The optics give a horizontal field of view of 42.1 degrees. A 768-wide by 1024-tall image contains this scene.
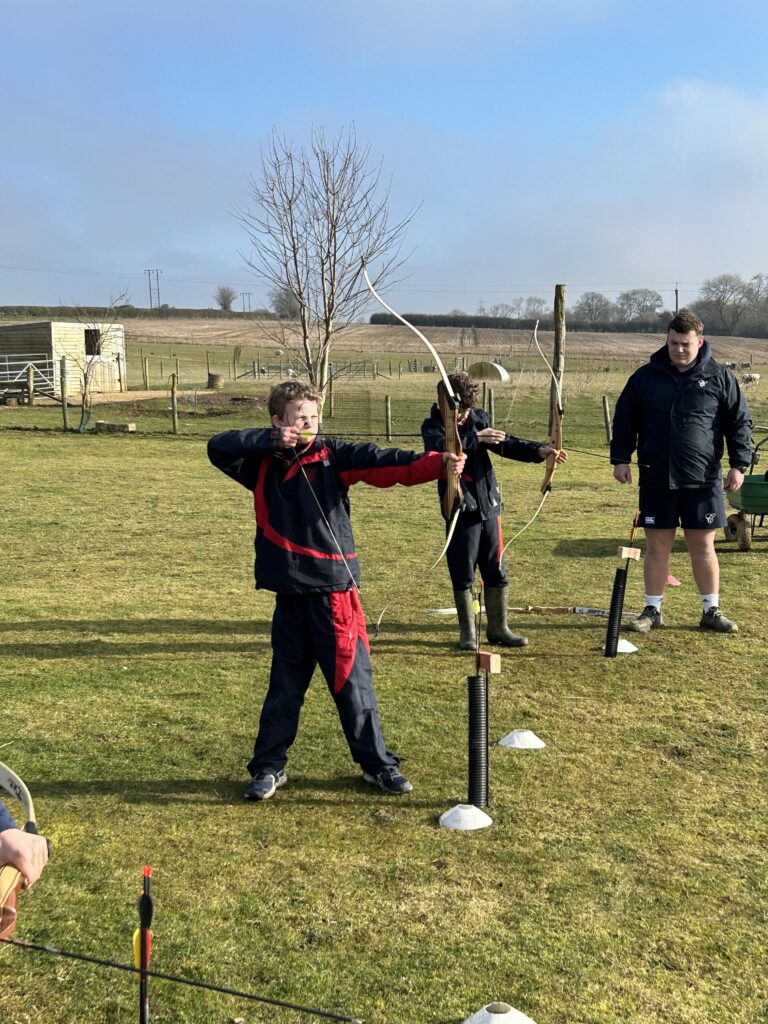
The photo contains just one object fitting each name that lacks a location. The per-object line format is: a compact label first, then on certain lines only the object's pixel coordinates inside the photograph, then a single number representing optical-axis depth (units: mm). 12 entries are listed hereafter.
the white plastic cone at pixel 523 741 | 5277
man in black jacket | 7238
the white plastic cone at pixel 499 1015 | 2910
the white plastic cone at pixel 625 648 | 7081
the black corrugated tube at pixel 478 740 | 4371
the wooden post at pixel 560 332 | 10859
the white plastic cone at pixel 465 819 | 4359
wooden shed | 40969
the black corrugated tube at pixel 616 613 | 6691
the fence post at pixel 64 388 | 26300
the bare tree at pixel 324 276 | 21891
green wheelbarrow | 10414
